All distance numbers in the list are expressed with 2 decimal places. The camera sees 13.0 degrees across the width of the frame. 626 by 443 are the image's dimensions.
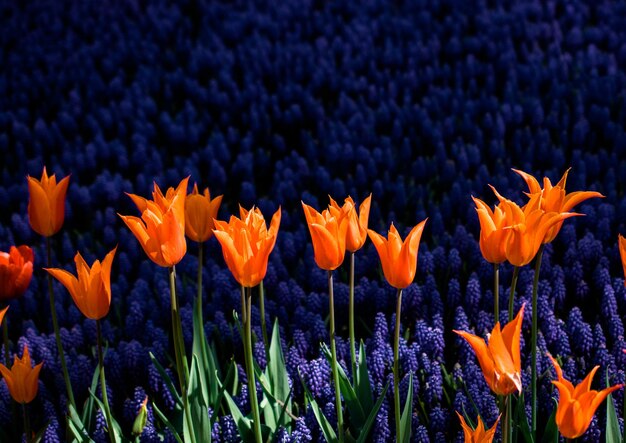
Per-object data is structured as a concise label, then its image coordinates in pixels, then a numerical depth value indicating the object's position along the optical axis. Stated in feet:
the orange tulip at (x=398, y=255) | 8.67
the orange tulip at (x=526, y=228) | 8.60
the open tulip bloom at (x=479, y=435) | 8.55
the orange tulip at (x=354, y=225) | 8.84
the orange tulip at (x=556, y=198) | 8.72
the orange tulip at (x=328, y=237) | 8.71
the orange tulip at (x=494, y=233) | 8.67
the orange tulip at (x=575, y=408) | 8.33
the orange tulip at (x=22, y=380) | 9.02
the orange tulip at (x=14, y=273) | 9.25
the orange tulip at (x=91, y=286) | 8.79
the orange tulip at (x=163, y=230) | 8.73
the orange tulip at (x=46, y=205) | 9.19
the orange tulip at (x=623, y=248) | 8.51
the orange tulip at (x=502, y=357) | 8.31
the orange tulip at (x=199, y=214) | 9.03
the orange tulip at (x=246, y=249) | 8.60
